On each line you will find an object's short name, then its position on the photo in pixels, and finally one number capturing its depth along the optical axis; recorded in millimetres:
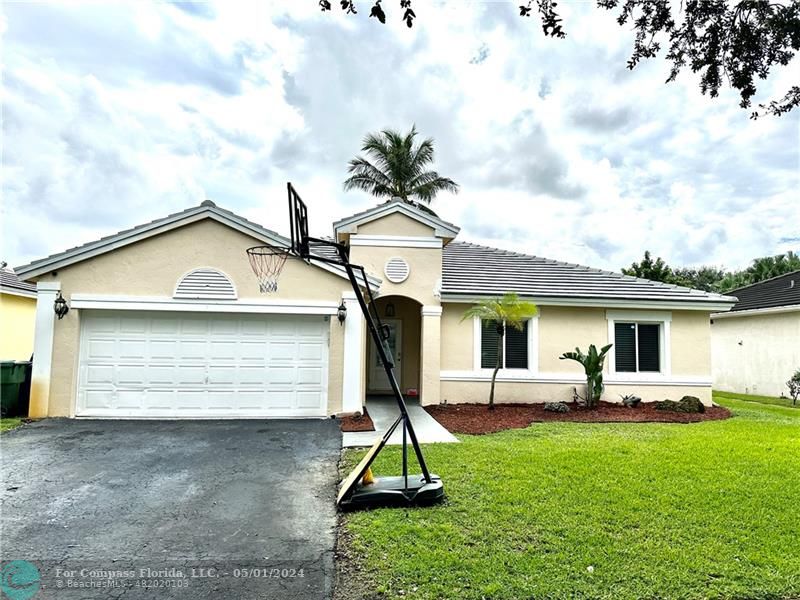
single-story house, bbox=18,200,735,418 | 10266
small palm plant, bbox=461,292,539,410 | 11930
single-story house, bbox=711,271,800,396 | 17781
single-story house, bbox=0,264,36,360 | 16031
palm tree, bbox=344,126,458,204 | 27641
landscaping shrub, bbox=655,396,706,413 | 12320
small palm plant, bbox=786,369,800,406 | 15968
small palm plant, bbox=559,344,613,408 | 12320
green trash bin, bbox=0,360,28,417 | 10461
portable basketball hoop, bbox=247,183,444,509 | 5320
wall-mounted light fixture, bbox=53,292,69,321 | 10094
